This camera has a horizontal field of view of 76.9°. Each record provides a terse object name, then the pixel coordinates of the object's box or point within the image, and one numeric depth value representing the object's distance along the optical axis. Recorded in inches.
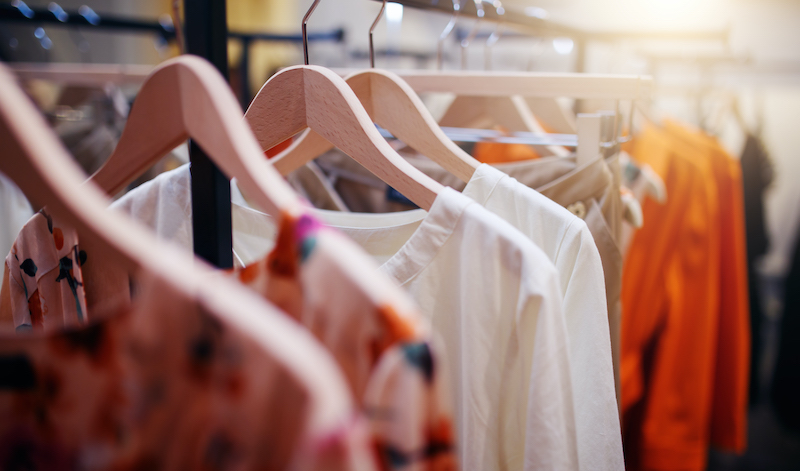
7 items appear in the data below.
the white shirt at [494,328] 13.8
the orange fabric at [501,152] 36.2
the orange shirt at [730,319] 42.0
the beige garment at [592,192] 22.2
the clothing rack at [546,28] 26.6
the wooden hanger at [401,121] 19.2
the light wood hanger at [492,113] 34.4
